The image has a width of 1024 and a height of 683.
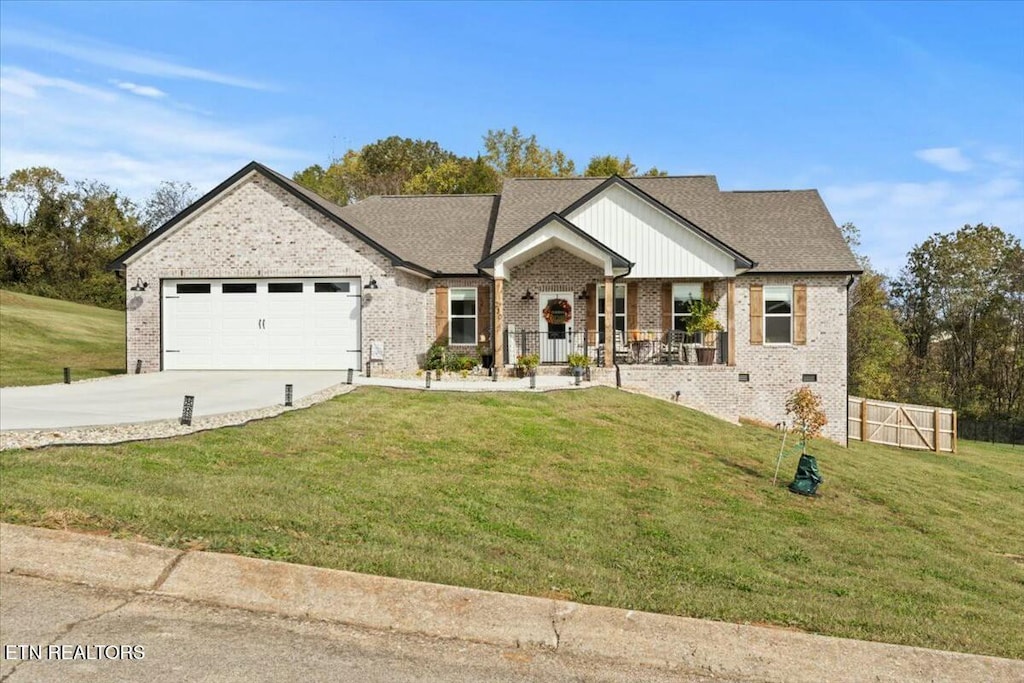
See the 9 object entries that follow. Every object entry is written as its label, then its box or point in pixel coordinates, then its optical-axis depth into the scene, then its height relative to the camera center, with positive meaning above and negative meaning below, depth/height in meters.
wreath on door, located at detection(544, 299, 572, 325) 21.94 +0.72
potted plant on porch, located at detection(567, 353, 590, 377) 19.69 -0.72
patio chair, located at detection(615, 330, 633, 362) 21.19 -0.45
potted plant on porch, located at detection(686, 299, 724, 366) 20.69 +0.26
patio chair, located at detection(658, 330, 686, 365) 21.06 -0.36
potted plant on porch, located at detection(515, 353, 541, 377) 20.03 -0.81
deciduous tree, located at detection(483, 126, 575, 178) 48.34 +12.36
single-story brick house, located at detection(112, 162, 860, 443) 19.98 +1.33
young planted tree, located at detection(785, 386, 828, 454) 11.91 -1.36
